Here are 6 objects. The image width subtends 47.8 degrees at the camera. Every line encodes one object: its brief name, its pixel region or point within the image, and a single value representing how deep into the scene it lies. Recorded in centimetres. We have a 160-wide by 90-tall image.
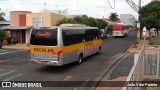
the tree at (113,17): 9701
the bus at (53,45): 1026
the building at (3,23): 3856
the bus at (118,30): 3989
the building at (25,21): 2994
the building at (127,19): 11935
